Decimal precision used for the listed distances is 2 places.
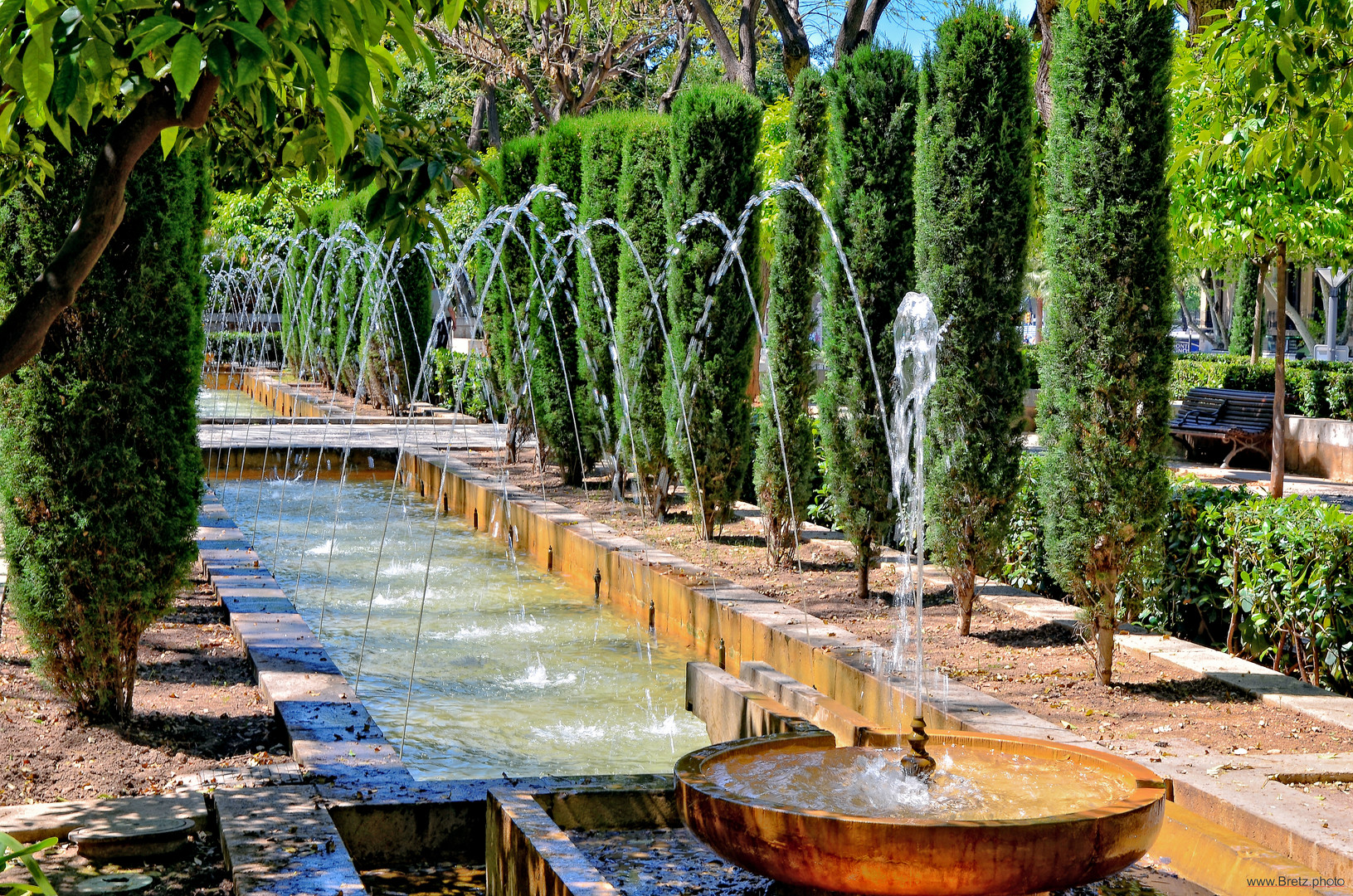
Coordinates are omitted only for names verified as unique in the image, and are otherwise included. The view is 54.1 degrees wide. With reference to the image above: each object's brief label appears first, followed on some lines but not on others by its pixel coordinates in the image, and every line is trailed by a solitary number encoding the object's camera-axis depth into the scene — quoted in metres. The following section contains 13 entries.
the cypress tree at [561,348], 13.40
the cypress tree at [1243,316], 32.88
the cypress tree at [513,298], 14.39
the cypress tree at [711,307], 10.21
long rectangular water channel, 6.04
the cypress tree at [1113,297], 6.14
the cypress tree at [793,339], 9.25
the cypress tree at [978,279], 7.07
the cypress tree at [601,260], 12.53
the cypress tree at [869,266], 8.13
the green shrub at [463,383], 20.03
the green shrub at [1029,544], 8.54
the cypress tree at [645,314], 11.30
